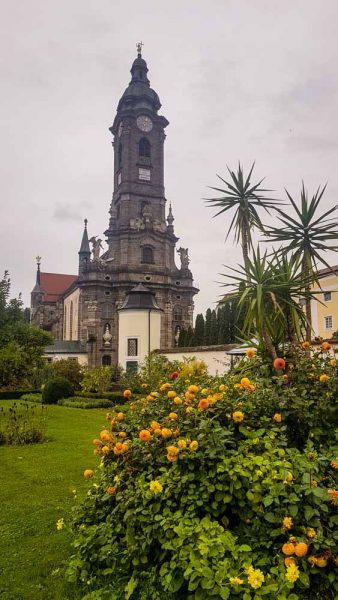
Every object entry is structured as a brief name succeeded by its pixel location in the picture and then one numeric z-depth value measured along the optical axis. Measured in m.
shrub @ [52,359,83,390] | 30.77
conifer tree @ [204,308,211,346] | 44.23
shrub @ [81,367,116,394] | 28.06
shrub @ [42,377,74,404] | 24.27
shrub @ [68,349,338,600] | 3.07
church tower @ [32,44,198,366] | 45.34
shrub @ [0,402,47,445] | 11.68
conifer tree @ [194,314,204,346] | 44.81
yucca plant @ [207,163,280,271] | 10.16
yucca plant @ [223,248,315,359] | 6.23
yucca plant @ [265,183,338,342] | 8.28
